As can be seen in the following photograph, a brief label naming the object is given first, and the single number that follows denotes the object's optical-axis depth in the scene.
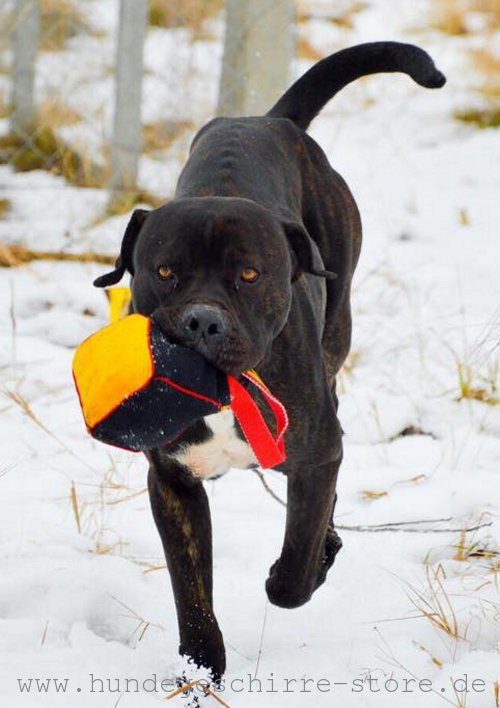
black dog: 4.72
